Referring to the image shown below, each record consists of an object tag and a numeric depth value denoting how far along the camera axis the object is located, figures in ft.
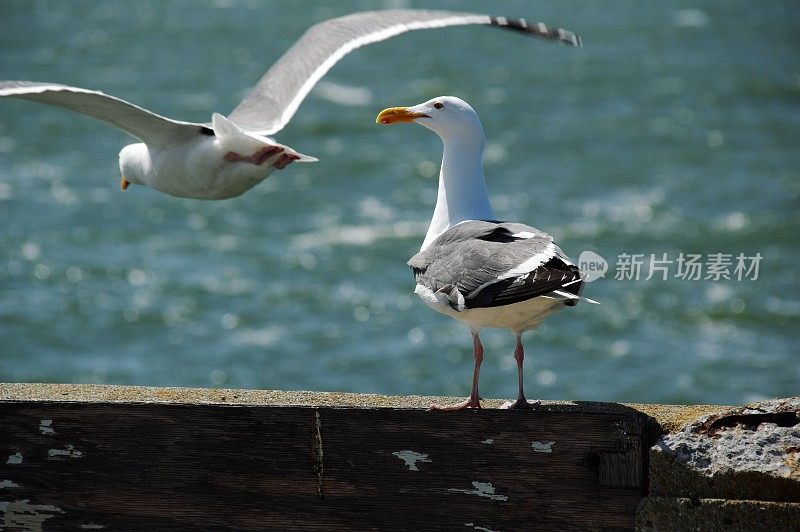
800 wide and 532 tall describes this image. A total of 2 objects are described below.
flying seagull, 29.94
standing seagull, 21.44
